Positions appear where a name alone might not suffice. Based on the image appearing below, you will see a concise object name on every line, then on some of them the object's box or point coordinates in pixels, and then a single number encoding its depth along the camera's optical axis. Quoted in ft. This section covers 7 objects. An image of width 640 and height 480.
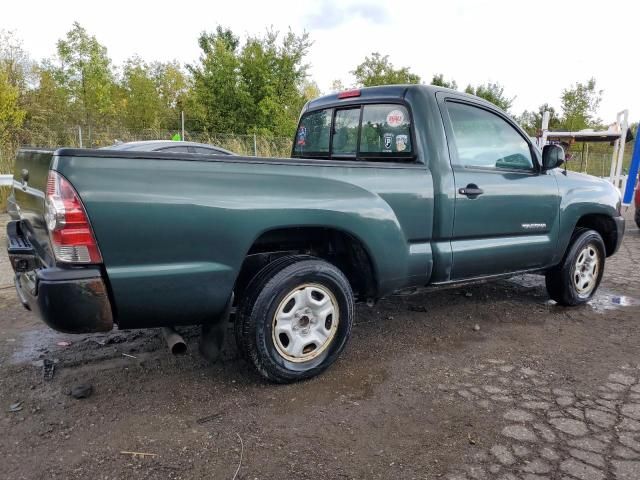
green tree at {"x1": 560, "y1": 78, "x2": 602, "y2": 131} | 83.61
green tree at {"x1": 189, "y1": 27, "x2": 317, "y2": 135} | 76.43
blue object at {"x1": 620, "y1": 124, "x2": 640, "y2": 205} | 33.12
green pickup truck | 7.51
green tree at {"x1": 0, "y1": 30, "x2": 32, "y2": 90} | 56.65
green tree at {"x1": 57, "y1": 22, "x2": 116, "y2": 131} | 75.51
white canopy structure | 46.29
